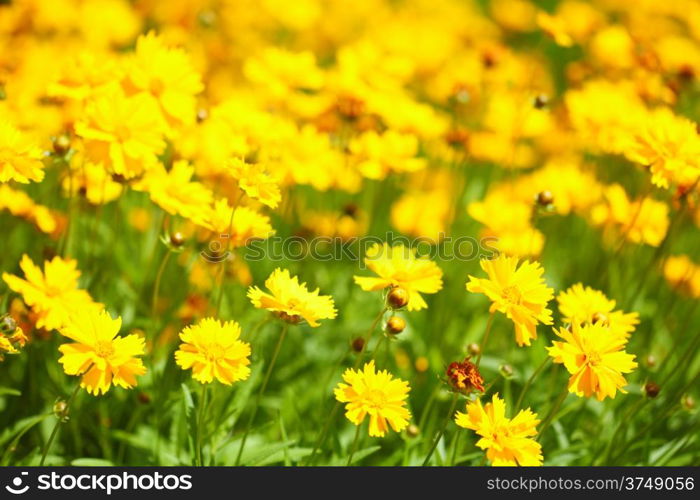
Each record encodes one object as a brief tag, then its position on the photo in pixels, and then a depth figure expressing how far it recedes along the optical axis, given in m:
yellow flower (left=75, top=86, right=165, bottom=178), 1.48
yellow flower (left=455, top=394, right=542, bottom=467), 1.39
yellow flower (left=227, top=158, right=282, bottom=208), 1.44
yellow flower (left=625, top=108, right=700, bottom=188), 1.50
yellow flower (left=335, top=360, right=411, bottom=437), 1.40
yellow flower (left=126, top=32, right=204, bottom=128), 1.55
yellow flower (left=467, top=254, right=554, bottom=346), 1.41
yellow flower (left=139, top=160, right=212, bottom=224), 1.48
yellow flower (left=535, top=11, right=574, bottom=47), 1.67
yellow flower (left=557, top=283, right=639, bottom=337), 1.46
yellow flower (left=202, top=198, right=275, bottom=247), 1.48
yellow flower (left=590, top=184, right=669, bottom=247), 1.63
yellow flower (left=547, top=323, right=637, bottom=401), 1.40
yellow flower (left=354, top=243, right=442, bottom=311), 1.44
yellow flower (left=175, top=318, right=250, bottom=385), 1.39
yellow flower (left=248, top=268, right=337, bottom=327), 1.40
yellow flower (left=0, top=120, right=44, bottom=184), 1.44
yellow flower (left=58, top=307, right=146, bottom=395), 1.39
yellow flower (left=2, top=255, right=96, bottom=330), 1.46
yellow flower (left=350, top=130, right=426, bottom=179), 1.64
